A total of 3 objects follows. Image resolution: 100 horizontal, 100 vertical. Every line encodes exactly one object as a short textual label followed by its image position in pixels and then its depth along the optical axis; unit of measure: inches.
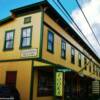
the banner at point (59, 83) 239.0
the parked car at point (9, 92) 291.6
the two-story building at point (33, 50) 364.2
